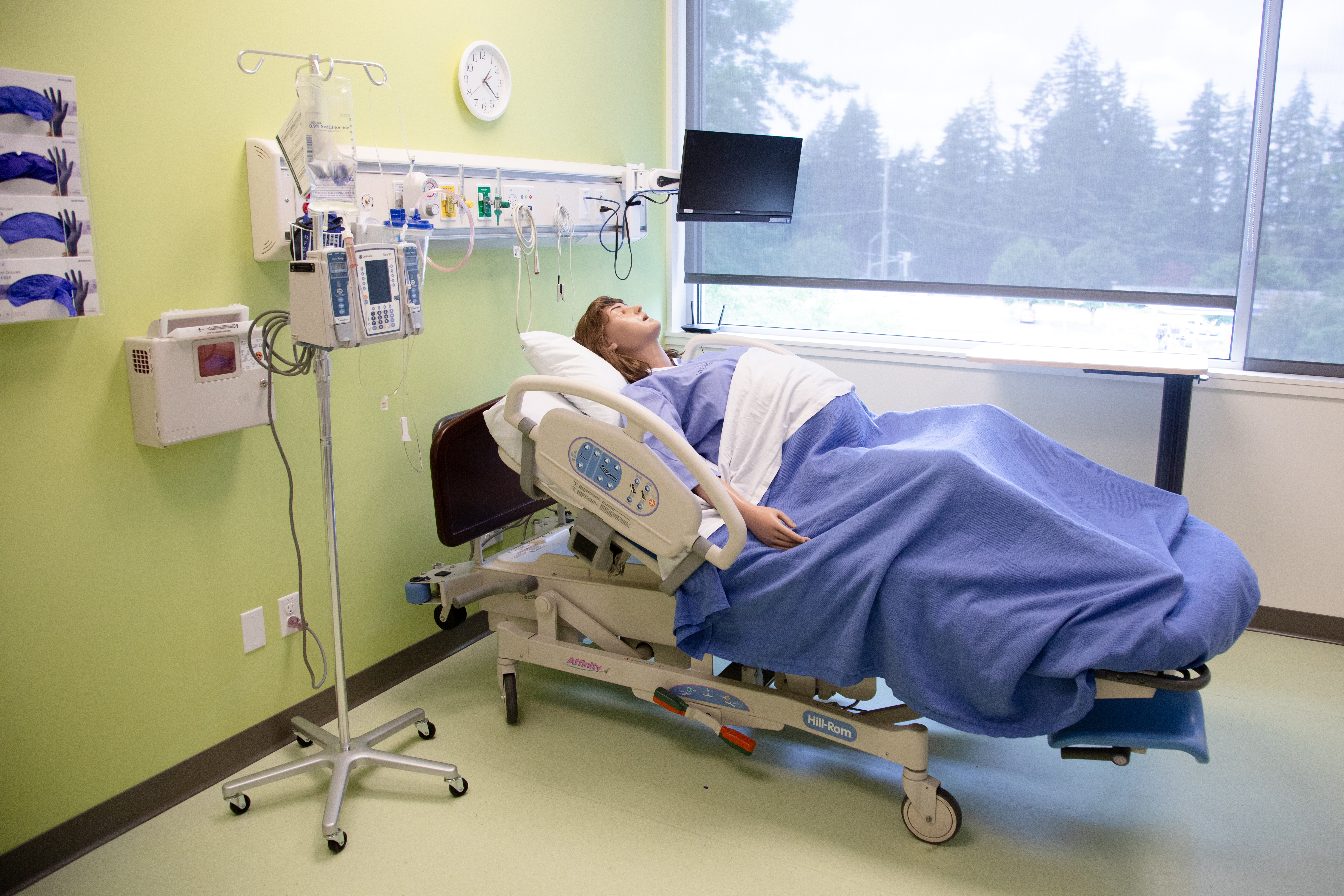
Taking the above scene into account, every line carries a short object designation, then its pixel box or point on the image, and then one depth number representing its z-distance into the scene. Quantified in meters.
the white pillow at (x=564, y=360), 2.40
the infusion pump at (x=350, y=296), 1.84
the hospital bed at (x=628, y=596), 1.84
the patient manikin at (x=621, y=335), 2.67
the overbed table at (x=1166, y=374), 2.72
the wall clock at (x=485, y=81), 2.69
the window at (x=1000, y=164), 3.01
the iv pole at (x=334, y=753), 1.99
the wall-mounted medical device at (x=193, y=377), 1.90
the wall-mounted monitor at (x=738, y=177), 3.23
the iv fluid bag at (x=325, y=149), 1.88
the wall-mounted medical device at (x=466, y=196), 2.10
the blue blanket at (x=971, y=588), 1.71
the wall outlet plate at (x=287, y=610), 2.36
